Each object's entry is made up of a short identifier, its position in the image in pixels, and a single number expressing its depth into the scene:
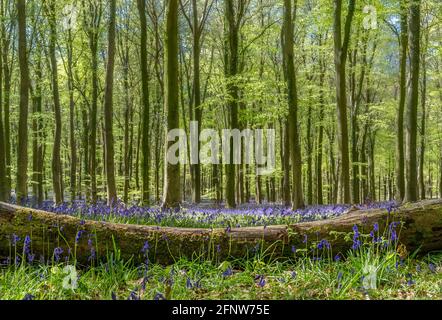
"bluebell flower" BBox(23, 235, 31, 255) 3.75
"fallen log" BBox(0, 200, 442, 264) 4.80
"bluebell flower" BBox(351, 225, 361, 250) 4.01
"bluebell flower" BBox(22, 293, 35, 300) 2.93
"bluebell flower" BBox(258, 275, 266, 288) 3.41
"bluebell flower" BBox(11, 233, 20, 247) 4.65
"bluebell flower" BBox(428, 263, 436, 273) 4.13
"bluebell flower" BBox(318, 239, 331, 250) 4.12
